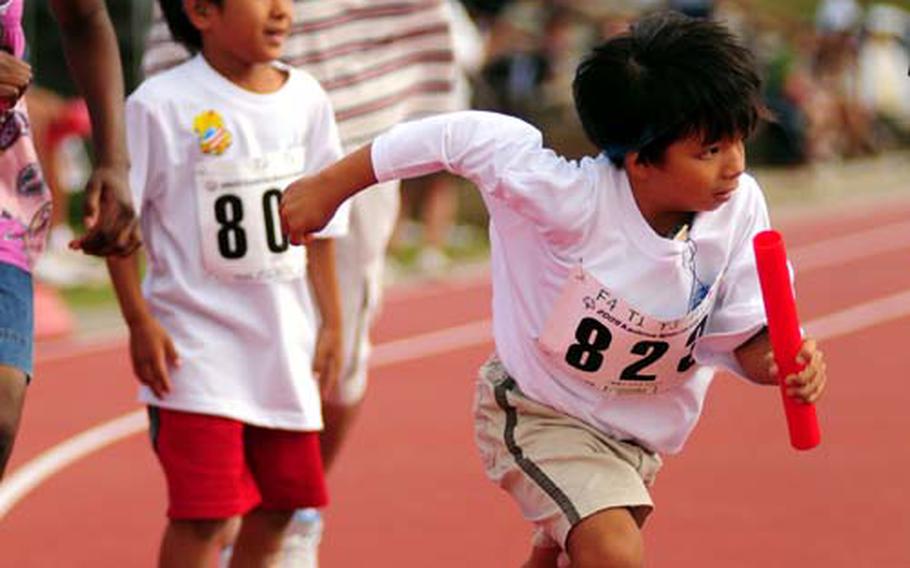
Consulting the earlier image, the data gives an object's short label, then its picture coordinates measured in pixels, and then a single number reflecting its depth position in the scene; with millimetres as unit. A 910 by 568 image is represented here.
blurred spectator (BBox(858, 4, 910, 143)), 30156
